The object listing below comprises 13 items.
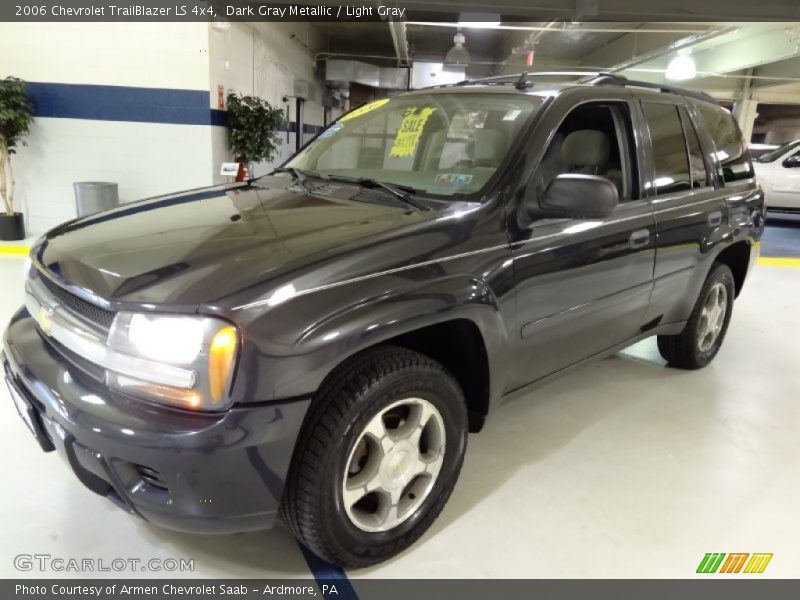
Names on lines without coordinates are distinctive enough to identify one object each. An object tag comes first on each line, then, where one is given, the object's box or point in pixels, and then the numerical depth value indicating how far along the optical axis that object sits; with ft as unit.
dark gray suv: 4.82
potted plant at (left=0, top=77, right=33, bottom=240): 20.59
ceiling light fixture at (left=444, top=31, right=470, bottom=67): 34.91
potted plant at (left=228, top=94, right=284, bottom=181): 24.09
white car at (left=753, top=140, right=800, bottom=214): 33.94
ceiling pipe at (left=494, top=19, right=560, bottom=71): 30.26
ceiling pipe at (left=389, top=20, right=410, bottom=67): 30.14
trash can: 21.27
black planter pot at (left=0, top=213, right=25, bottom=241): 21.63
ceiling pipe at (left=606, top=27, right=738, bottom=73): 31.00
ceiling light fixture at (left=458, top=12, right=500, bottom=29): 27.88
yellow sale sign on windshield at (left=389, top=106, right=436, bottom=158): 8.29
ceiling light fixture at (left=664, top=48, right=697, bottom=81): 41.08
